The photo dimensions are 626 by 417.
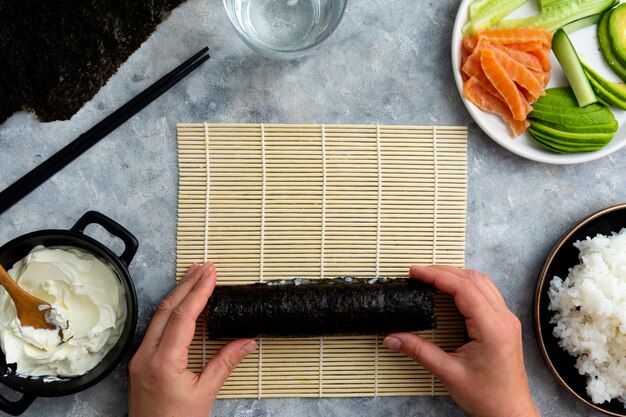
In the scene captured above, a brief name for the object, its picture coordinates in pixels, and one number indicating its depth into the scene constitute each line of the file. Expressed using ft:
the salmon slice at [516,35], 2.41
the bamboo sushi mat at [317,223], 2.45
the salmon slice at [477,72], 2.42
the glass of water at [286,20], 2.41
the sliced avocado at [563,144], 2.42
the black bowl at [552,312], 2.45
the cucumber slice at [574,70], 2.43
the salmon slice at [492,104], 2.43
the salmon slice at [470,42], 2.43
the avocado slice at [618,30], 2.45
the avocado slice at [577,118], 2.42
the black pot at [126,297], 2.24
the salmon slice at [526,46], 2.42
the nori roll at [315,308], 2.30
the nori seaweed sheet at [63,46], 2.42
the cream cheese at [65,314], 2.25
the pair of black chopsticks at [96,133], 2.42
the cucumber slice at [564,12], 2.45
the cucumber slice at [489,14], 2.44
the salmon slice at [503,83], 2.37
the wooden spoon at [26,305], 2.17
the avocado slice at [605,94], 2.45
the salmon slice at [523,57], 2.42
